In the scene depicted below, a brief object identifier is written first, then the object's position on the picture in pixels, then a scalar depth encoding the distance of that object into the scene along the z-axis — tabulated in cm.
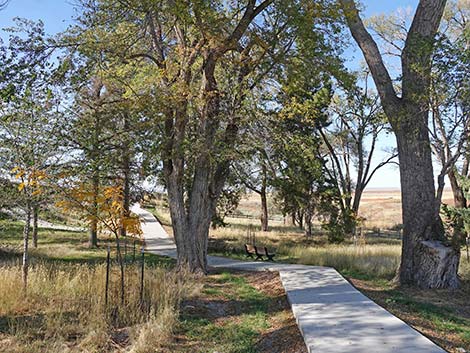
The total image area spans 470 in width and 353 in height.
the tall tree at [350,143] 2719
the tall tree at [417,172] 993
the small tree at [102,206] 737
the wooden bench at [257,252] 1716
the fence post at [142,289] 721
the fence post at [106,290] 695
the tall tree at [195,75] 990
